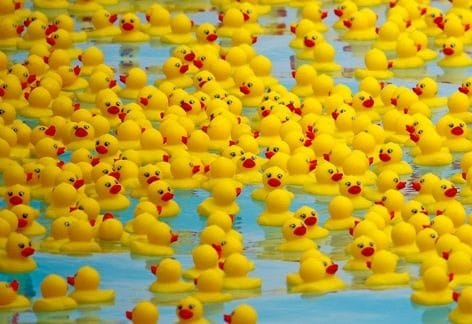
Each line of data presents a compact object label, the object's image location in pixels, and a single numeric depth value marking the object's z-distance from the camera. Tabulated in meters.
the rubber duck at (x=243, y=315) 15.38
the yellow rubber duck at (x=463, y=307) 15.76
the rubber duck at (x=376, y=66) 22.55
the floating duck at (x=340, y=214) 18.01
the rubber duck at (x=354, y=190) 18.42
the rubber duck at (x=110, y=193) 18.65
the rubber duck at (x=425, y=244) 17.05
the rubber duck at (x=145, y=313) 15.60
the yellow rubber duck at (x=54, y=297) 16.30
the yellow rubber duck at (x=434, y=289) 16.25
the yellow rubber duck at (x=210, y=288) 16.39
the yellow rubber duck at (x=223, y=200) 18.45
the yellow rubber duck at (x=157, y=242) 17.52
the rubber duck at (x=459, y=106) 20.70
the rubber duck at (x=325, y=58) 22.93
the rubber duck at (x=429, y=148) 19.69
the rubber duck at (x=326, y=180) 18.90
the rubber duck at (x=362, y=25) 24.13
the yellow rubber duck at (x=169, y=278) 16.59
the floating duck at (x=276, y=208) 18.25
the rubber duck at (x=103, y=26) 24.62
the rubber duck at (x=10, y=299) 16.37
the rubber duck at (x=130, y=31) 24.24
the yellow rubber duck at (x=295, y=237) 17.49
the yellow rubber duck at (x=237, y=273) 16.69
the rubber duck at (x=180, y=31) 24.15
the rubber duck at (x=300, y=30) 23.98
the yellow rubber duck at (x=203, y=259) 16.74
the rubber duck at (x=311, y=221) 17.58
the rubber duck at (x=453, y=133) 19.92
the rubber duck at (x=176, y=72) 22.20
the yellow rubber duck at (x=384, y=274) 16.74
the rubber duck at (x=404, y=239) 17.21
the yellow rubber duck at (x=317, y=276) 16.65
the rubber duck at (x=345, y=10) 24.65
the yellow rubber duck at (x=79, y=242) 17.67
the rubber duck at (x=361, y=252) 16.92
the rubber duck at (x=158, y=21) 24.51
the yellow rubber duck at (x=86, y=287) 16.42
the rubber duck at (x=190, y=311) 15.70
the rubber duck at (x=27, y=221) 17.99
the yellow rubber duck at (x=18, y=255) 17.20
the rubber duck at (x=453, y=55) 22.89
